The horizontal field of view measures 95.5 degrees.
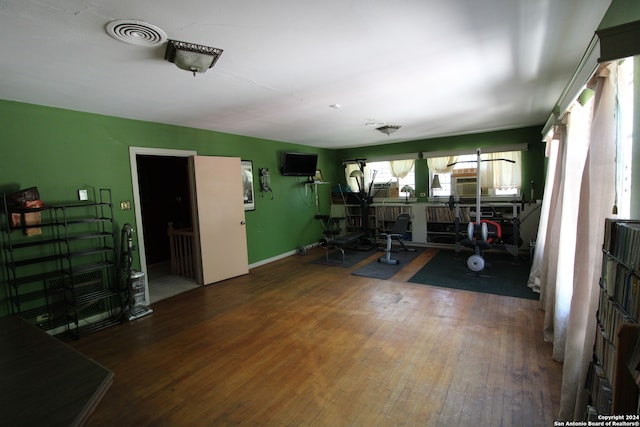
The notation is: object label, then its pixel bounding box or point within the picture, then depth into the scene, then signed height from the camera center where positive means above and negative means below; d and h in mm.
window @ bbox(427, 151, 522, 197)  6074 +202
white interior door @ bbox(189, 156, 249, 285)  4551 -391
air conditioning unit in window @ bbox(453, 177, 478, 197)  6472 -63
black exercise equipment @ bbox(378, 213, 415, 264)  6023 -847
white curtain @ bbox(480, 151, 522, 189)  6031 +228
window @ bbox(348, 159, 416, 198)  7227 +301
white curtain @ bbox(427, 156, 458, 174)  6676 +484
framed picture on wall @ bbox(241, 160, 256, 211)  5500 +143
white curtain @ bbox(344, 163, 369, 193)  7883 +310
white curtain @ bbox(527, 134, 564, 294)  3343 -354
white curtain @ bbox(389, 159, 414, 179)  7184 +466
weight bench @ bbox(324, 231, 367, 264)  5941 -1070
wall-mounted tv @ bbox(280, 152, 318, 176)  6246 +595
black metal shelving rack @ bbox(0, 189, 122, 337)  2938 -745
